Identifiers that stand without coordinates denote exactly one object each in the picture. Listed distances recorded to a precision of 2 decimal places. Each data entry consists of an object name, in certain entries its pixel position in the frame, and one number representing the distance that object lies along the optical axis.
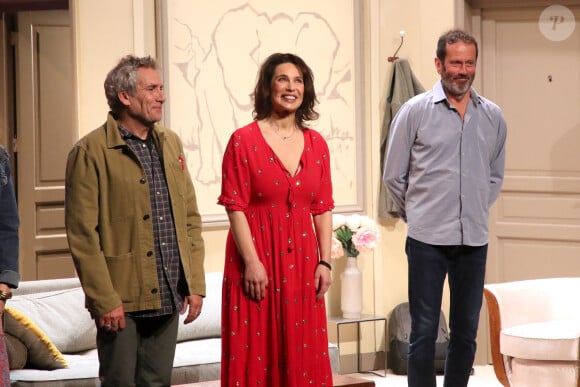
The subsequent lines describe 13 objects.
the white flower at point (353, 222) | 8.95
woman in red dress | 5.16
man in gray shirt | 5.94
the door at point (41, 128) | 10.09
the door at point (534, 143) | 9.42
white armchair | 7.03
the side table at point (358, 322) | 8.92
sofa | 6.66
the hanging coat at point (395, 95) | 9.18
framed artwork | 8.48
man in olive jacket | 4.74
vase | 9.01
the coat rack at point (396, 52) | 9.28
